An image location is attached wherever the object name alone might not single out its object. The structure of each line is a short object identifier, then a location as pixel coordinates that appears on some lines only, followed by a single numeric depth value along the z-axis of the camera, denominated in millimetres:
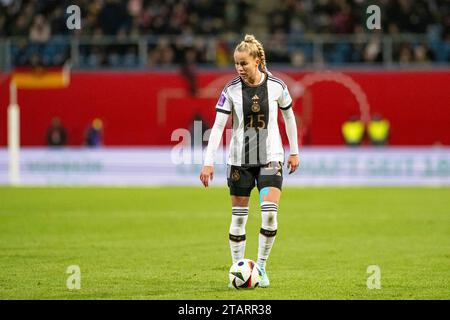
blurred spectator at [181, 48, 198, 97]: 31292
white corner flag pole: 25469
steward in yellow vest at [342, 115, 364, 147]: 30156
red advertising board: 31578
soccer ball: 9375
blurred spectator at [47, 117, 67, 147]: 31469
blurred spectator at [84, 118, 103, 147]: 31594
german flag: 31406
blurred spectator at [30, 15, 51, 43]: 30953
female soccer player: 9602
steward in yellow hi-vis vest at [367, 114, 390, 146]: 30203
